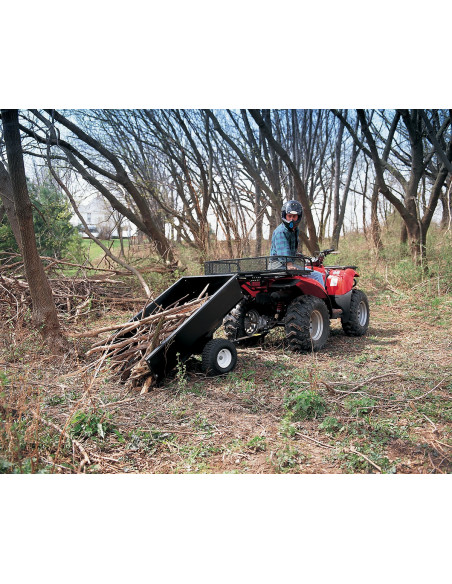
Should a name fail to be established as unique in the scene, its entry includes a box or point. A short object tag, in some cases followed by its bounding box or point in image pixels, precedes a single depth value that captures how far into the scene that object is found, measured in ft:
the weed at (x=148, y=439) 10.03
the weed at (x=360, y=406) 11.54
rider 19.83
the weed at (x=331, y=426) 10.71
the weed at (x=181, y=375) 13.23
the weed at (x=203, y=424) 10.95
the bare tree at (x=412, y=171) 33.99
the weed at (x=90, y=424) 10.27
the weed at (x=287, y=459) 9.32
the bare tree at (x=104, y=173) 31.42
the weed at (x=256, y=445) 10.05
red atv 17.83
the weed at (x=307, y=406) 11.55
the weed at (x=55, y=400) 12.12
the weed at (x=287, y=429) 10.62
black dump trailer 13.60
